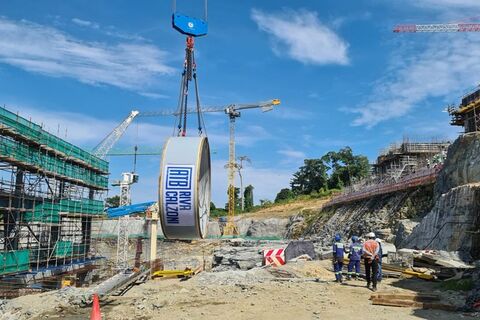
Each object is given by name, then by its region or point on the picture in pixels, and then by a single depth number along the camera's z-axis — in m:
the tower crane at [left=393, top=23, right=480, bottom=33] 72.86
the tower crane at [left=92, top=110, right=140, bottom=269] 56.41
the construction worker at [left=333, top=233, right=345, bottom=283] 15.08
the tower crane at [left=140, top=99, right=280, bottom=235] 79.53
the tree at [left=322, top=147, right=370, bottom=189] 97.19
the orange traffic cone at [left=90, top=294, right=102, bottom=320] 9.22
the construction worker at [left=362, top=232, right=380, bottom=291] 13.37
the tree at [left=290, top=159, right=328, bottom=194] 105.19
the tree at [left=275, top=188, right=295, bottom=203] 111.32
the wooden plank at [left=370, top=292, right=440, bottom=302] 11.20
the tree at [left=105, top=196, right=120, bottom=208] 132.94
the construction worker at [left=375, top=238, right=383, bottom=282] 13.73
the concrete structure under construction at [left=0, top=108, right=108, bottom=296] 25.73
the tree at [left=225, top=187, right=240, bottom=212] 106.61
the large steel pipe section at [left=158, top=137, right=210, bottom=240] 11.51
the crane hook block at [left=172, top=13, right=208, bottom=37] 13.38
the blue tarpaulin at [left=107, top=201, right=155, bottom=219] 33.06
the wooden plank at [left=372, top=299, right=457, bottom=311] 10.37
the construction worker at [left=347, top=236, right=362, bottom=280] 15.41
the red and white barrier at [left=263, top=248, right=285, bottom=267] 21.78
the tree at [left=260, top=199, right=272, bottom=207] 101.36
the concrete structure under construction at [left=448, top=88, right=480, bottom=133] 44.47
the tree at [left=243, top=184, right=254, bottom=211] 115.50
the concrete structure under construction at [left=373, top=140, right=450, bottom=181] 63.72
